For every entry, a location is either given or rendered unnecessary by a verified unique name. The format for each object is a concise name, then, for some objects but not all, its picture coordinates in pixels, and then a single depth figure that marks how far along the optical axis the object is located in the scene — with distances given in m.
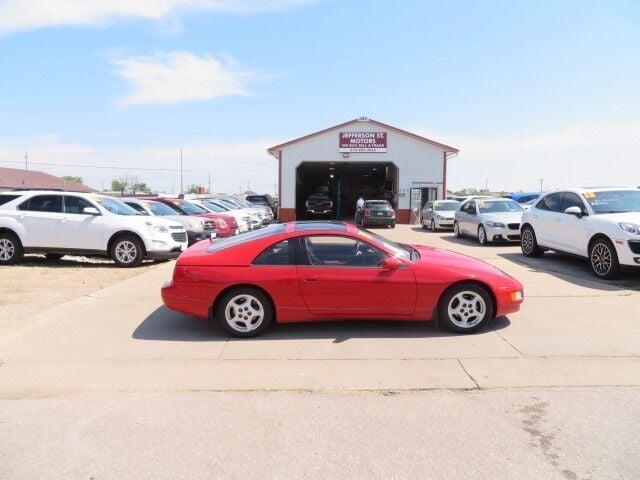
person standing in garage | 26.79
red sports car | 5.66
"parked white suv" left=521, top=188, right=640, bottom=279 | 8.57
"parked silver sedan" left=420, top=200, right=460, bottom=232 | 21.67
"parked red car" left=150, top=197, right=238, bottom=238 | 15.20
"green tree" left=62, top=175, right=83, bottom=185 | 98.50
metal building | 30.45
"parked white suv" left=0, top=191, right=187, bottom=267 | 11.12
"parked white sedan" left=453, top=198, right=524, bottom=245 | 14.81
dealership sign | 30.44
